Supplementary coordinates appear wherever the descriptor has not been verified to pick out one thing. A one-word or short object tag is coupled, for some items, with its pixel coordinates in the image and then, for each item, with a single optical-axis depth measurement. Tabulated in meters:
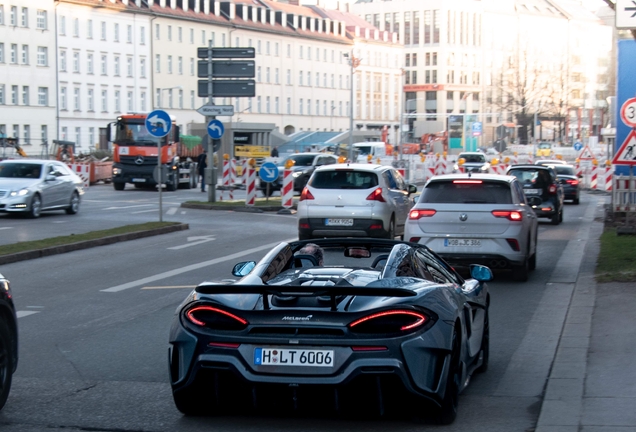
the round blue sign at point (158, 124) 25.17
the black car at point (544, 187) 27.18
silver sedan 27.45
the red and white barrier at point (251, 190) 32.19
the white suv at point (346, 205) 20.25
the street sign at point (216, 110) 32.78
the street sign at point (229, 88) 33.69
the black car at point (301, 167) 40.44
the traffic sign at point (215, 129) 32.72
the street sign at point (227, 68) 33.84
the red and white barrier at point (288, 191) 31.70
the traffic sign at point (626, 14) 14.70
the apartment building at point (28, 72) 81.38
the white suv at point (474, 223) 14.46
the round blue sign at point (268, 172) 32.94
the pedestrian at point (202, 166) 46.72
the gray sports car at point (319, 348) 5.88
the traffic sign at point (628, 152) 20.55
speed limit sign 20.08
